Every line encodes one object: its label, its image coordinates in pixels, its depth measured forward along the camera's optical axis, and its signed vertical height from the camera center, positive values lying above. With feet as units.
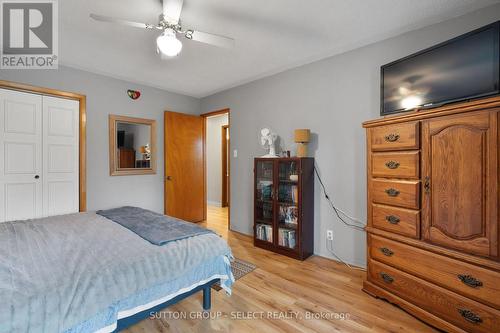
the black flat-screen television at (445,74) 5.05 +2.27
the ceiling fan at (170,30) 5.69 +3.41
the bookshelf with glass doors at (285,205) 9.09 -1.63
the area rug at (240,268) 8.05 -3.67
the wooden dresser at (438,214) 4.61 -1.12
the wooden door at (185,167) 13.19 -0.02
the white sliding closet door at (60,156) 9.61 +0.47
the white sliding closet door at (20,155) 8.71 +0.46
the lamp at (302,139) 9.13 +1.06
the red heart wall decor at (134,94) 11.73 +3.69
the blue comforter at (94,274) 3.43 -1.91
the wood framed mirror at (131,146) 11.31 +1.07
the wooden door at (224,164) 19.44 +0.20
